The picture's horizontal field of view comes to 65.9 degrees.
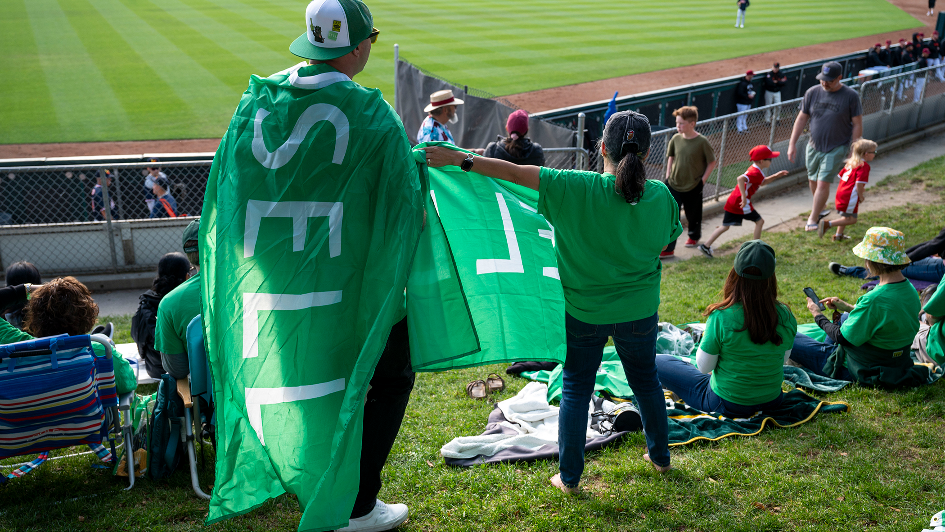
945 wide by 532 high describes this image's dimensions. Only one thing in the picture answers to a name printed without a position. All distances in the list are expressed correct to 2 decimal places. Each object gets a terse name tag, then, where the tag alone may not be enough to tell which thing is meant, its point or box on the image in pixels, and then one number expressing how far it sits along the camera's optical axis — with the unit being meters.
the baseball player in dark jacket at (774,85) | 20.03
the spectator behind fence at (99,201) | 9.08
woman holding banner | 3.25
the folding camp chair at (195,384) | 3.91
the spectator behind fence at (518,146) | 7.41
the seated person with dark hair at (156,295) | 4.83
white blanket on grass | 4.28
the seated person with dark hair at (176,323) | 4.11
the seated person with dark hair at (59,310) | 4.15
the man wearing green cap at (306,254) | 2.70
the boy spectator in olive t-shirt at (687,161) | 9.13
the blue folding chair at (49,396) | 3.66
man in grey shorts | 9.59
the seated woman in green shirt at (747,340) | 4.27
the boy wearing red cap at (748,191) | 9.06
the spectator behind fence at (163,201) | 9.34
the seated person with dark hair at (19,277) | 5.25
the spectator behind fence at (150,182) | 9.39
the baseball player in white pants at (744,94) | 18.86
